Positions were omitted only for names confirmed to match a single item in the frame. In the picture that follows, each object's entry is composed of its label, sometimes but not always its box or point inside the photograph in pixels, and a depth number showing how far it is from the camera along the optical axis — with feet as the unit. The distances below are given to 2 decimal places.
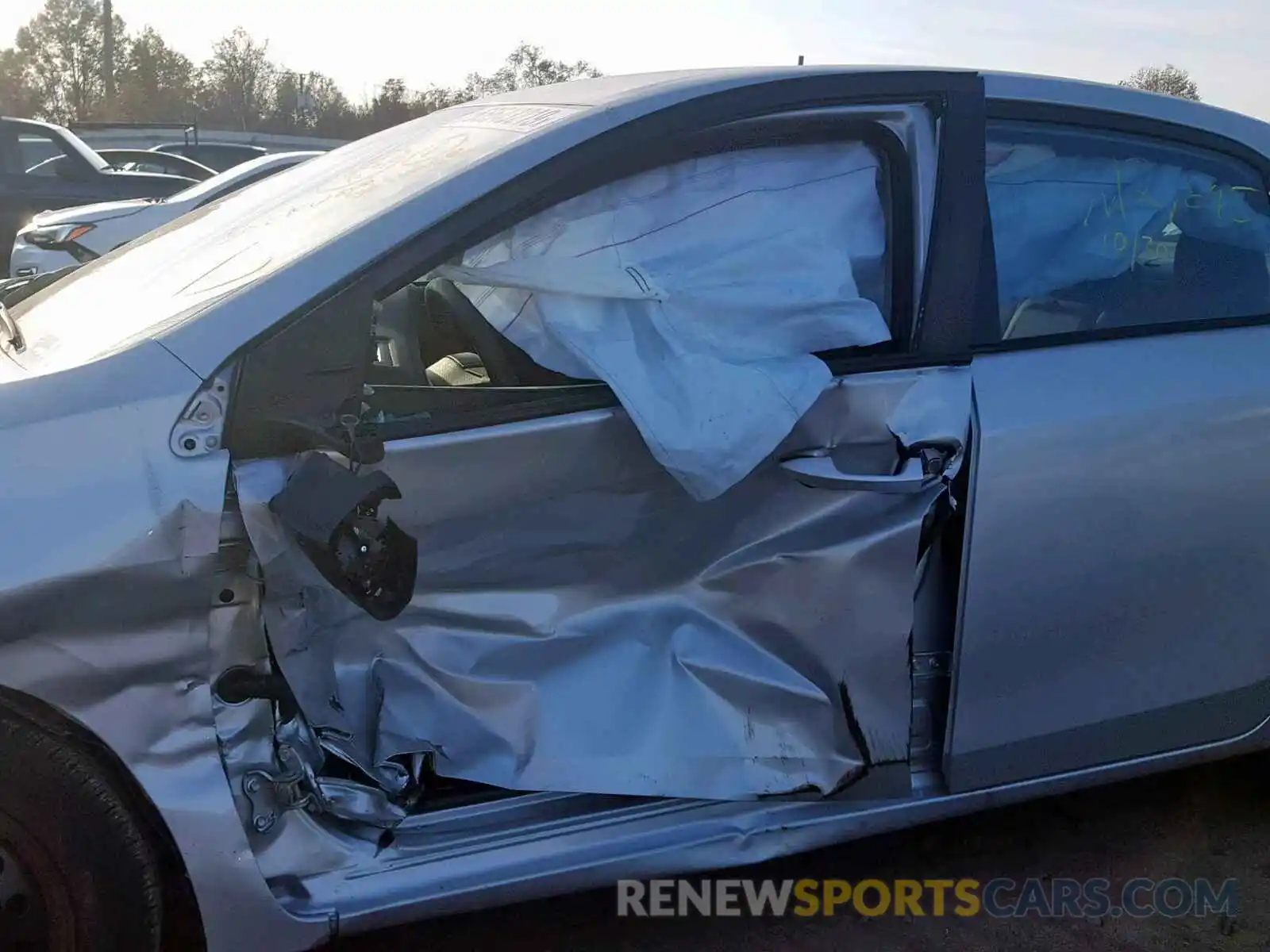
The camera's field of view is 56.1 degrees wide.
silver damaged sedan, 5.98
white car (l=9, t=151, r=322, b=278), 21.52
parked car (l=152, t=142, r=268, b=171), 58.03
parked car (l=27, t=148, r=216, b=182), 40.49
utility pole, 120.16
